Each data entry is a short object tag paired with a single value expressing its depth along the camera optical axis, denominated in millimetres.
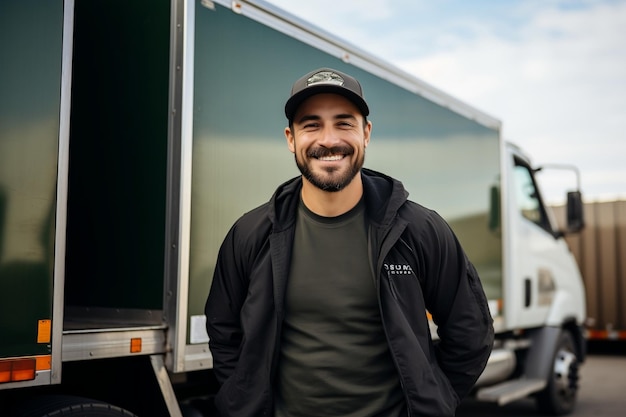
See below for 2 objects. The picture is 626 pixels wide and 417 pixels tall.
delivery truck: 2699
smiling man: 2379
